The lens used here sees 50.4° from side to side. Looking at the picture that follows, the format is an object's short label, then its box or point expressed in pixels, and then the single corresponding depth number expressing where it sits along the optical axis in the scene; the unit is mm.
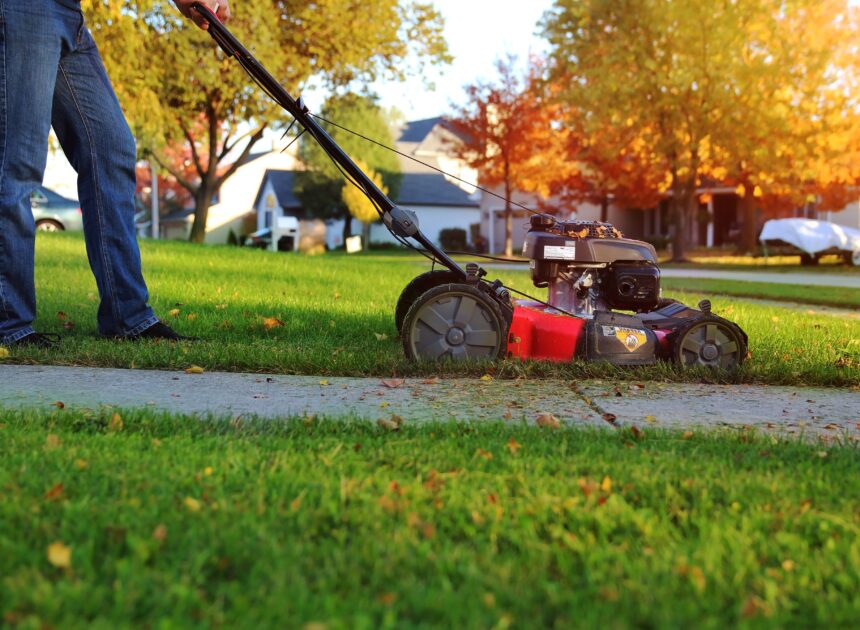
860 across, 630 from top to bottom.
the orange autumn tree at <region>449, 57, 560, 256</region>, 32312
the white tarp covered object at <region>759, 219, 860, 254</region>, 23469
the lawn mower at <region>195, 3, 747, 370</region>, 4285
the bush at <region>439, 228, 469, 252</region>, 49125
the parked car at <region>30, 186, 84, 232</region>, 23219
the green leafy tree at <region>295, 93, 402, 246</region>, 47344
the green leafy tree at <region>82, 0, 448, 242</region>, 18266
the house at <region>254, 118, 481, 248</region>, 52656
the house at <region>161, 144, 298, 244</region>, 60562
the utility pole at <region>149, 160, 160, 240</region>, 35684
